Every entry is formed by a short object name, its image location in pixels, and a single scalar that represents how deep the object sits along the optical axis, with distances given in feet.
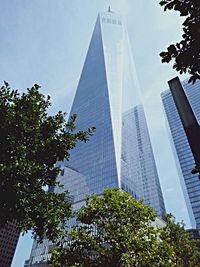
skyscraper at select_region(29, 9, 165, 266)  348.38
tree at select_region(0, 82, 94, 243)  24.75
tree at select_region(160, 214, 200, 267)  60.23
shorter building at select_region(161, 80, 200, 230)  393.70
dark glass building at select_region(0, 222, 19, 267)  363.15
